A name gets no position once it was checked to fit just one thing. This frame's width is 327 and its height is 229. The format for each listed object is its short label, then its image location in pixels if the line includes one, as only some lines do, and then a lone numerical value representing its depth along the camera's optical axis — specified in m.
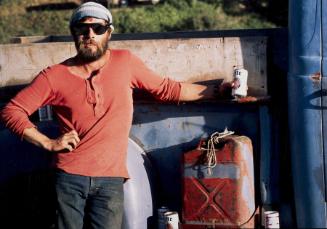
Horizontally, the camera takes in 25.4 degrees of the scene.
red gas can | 3.77
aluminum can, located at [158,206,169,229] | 3.96
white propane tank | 3.92
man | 3.70
